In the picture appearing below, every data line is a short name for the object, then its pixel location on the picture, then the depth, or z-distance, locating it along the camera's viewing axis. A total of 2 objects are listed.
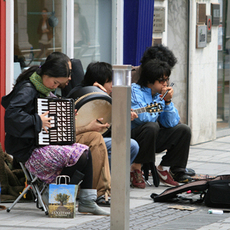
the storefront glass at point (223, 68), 22.20
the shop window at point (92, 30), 16.11
